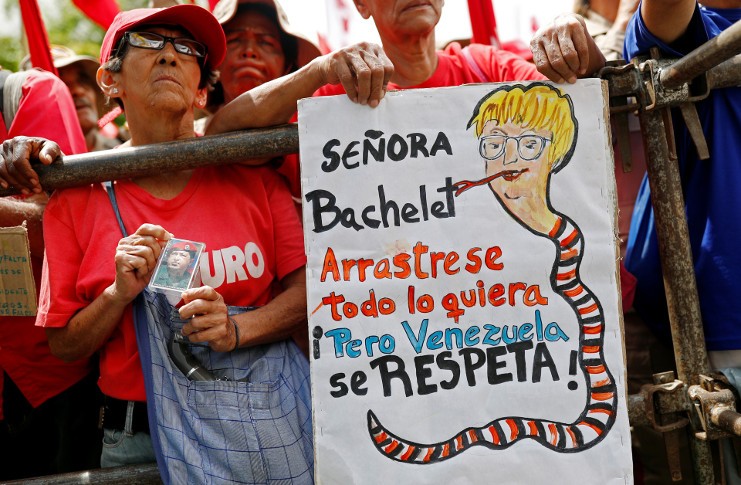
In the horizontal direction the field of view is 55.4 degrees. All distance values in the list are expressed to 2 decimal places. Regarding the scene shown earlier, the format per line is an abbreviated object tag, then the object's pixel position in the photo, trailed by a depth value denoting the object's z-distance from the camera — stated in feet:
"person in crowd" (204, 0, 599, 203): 9.09
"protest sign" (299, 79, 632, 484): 6.20
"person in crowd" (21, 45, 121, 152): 13.20
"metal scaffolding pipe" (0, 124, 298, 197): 6.95
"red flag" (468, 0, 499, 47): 12.67
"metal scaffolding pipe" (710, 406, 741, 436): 6.30
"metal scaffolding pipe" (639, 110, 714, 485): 6.89
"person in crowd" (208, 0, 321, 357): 9.97
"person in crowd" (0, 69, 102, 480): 8.26
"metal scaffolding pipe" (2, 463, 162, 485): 6.79
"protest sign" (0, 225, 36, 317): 7.12
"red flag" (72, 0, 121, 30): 13.15
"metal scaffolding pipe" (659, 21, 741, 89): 5.84
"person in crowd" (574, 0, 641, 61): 9.95
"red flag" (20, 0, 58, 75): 11.80
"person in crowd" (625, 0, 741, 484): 6.97
